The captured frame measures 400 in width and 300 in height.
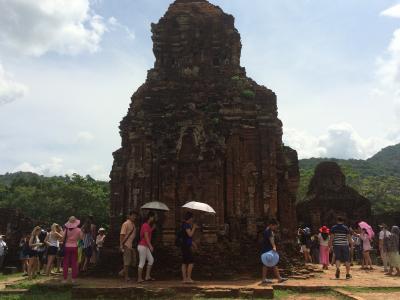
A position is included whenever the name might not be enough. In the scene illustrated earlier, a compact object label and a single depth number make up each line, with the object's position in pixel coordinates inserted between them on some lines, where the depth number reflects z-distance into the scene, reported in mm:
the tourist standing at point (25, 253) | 16362
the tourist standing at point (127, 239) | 12320
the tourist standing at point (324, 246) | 17777
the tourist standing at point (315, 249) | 22391
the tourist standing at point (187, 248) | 11836
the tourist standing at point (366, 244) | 18031
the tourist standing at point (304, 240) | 19528
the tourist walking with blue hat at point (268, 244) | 12297
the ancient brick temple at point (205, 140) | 15219
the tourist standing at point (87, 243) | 16067
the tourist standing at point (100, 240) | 16922
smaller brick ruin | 35625
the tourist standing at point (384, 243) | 16109
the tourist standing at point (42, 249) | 15648
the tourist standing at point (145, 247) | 11953
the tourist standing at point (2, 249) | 17867
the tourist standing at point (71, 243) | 12477
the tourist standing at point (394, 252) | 15656
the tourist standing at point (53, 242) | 14375
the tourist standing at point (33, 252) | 14836
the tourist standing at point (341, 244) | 13727
